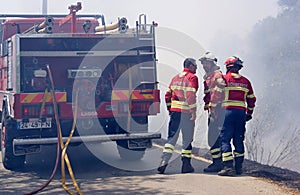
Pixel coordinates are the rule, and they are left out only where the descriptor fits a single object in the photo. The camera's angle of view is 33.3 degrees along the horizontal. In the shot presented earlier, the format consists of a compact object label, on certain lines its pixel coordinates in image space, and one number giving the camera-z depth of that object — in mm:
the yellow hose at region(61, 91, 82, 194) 6668
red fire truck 7977
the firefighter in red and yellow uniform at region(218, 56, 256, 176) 7551
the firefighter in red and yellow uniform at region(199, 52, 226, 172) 7734
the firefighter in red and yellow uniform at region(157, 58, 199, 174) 7789
